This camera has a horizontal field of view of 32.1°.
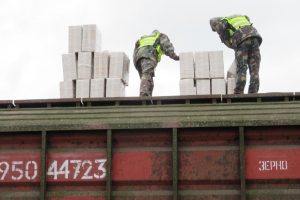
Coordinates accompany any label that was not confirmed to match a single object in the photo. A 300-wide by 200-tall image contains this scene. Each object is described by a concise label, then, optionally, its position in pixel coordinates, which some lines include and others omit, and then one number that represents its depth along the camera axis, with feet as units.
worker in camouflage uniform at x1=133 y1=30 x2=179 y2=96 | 32.81
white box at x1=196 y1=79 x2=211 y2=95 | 36.58
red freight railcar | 18.75
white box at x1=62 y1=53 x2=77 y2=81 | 39.05
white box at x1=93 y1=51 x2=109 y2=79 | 38.37
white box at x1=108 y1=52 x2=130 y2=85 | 37.78
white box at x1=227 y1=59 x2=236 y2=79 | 36.18
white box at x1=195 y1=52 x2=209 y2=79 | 36.76
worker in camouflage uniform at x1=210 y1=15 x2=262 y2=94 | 28.66
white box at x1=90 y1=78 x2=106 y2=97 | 37.73
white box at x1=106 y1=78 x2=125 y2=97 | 37.40
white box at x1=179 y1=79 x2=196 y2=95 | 36.63
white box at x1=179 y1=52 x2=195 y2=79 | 36.65
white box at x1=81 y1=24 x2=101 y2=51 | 39.45
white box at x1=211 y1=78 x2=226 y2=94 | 36.47
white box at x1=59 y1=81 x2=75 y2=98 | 38.58
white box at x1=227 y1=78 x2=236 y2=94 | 36.55
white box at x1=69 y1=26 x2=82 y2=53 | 39.78
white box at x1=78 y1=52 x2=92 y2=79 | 38.83
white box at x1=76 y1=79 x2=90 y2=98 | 38.12
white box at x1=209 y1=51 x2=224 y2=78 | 36.47
